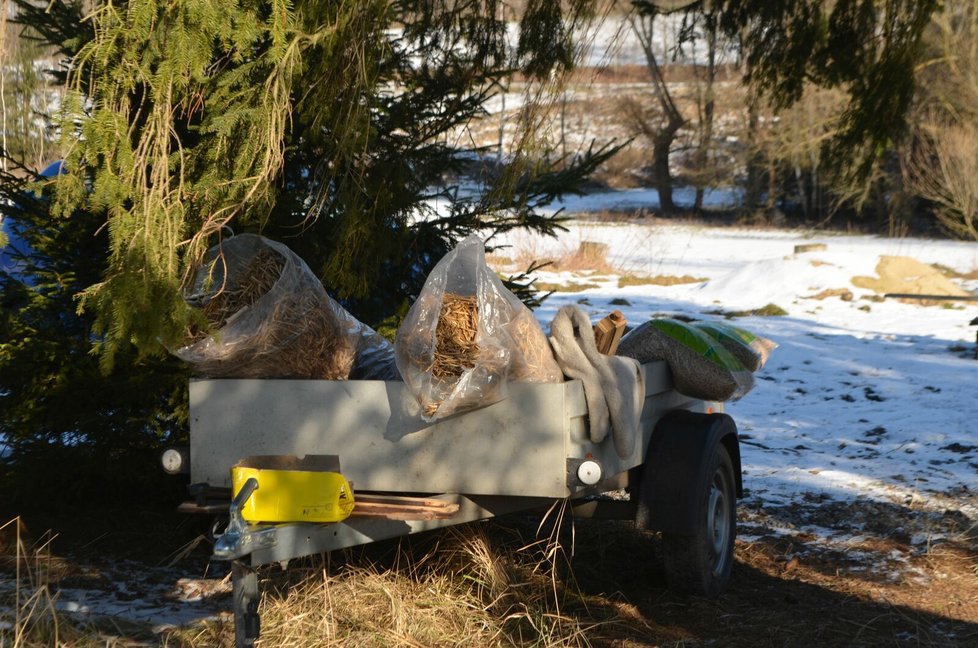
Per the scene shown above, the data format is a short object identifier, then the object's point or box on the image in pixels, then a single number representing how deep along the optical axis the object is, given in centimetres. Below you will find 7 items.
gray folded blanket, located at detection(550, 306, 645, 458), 770
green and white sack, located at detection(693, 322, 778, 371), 1010
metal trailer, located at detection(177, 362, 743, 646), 740
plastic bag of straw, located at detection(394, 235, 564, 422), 732
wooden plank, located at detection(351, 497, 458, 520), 708
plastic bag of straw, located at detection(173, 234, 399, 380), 817
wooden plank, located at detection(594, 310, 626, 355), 843
